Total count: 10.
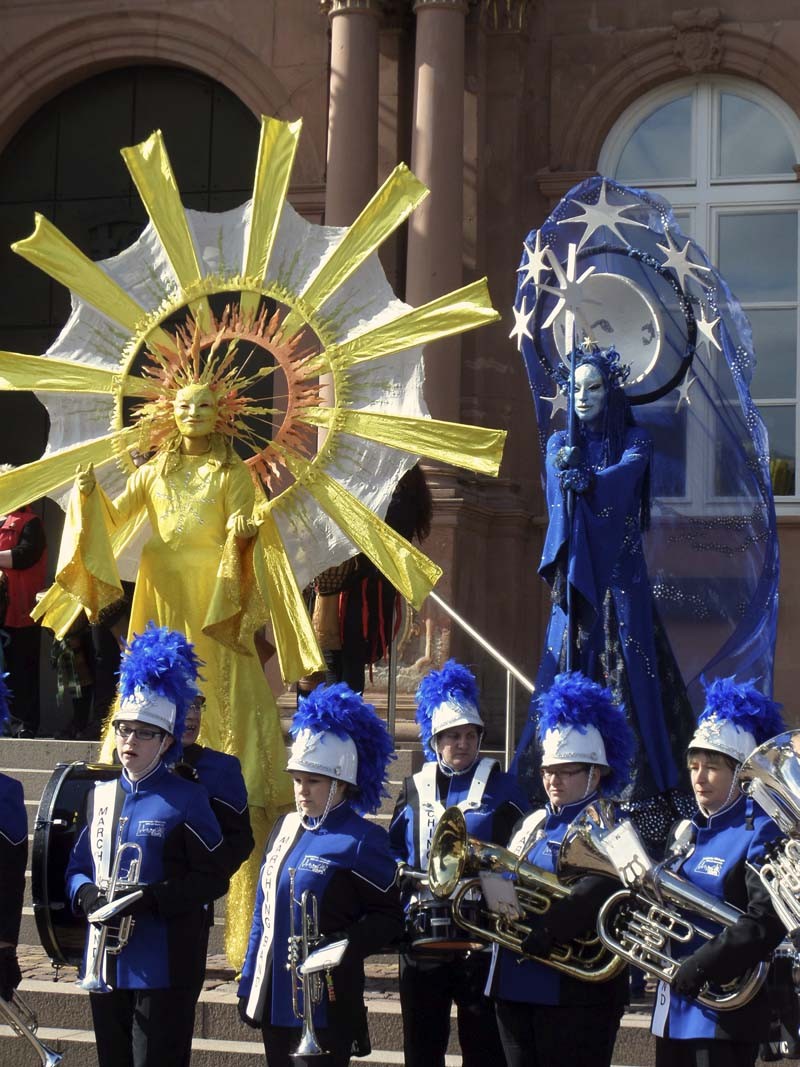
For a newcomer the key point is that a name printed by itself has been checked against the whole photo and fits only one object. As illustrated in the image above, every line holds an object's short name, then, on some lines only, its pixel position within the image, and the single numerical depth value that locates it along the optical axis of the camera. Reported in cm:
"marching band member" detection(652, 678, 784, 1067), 1062
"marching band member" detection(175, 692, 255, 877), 1256
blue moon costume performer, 1669
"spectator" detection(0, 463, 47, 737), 2134
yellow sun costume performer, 1616
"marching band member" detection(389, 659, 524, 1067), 1270
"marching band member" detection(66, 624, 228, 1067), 1179
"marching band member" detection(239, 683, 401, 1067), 1155
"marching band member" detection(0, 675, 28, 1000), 1239
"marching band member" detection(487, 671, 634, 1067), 1152
